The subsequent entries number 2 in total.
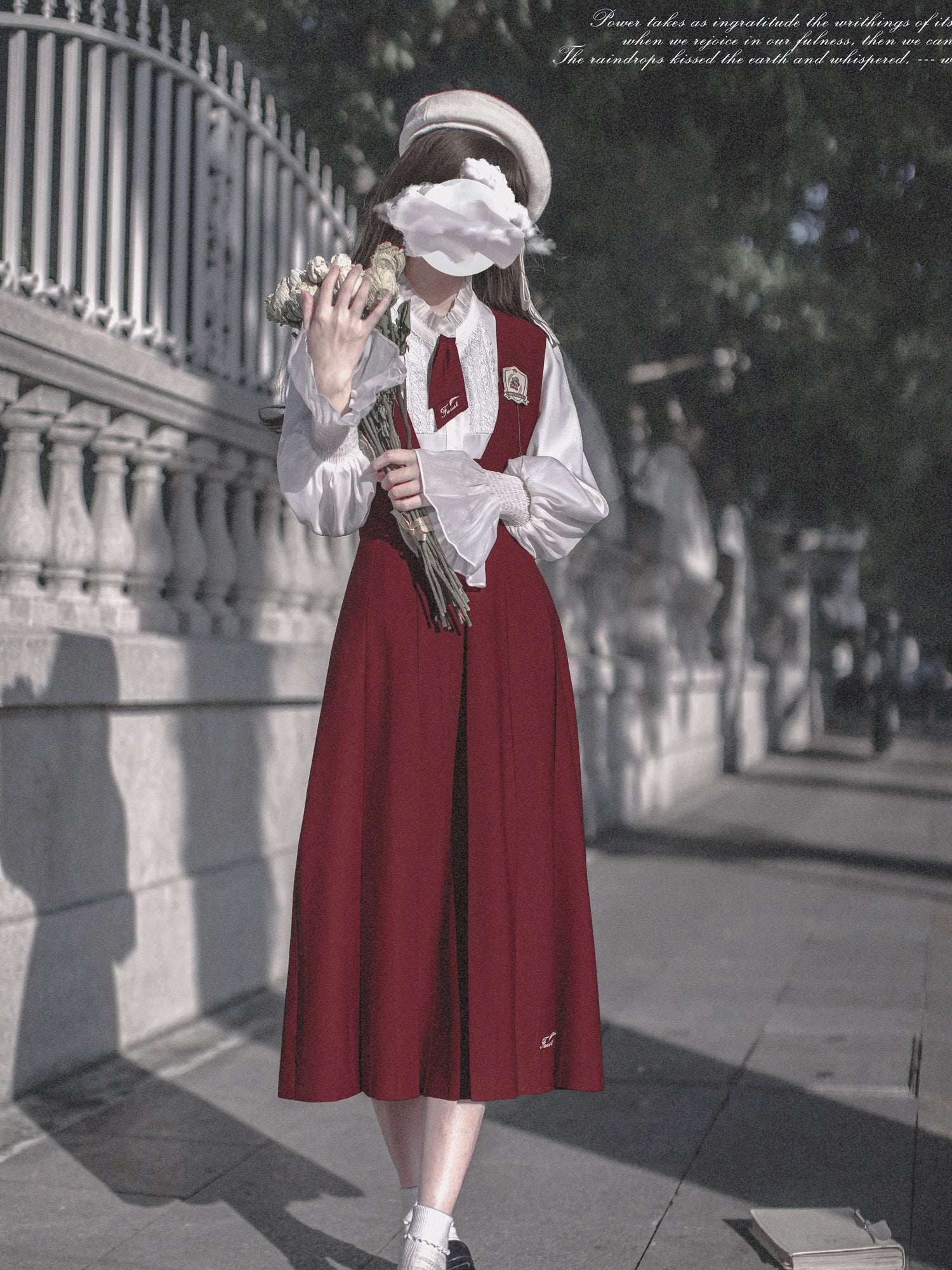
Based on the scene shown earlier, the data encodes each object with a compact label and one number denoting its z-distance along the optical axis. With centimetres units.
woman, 262
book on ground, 296
